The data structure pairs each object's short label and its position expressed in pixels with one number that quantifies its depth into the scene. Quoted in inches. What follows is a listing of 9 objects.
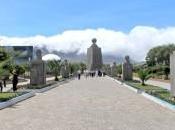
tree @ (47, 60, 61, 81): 1124.5
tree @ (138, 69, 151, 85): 557.8
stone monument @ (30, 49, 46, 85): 528.1
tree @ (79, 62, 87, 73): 2104.5
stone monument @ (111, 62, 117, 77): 1228.3
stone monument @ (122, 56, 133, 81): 764.4
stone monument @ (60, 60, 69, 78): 1087.6
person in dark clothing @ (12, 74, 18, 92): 441.6
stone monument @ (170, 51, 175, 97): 302.7
